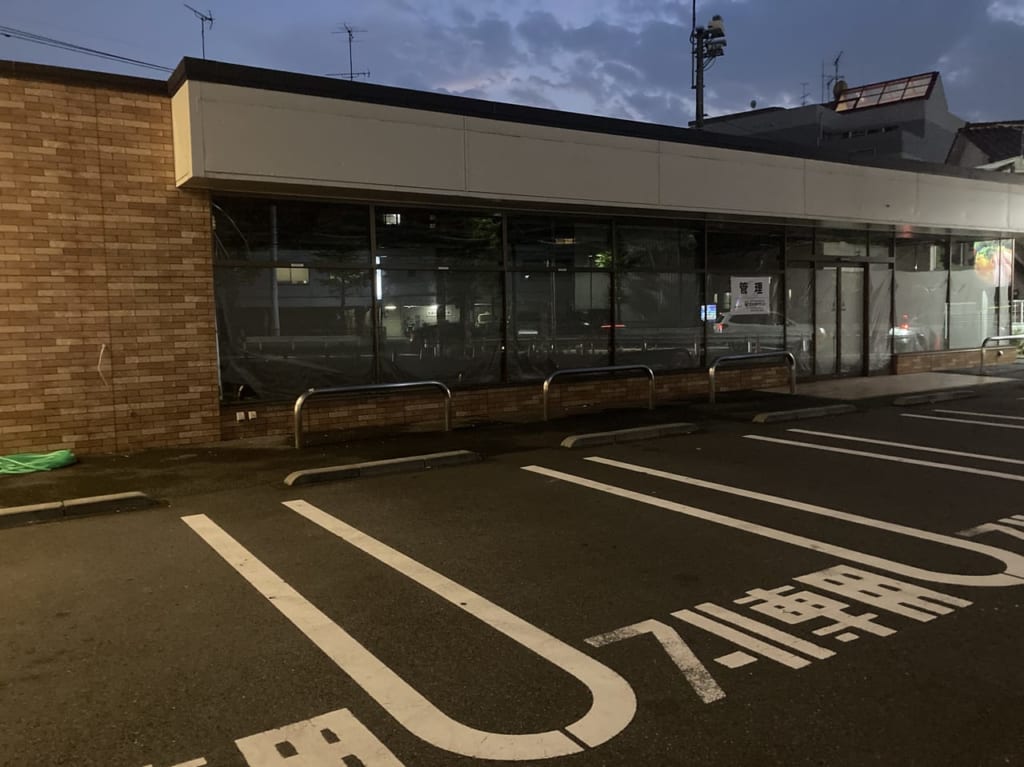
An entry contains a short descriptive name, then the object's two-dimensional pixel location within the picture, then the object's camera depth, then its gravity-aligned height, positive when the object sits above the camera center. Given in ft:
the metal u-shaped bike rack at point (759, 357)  39.10 -2.01
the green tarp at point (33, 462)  25.39 -3.99
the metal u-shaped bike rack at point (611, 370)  34.04 -1.98
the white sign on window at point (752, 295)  46.21 +1.76
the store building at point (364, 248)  27.22 +3.77
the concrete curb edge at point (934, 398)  41.04 -4.22
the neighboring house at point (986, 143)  96.02 +22.42
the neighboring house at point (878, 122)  162.91 +43.92
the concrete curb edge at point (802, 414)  35.63 -4.29
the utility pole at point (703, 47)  71.26 +26.20
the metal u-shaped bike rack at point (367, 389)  28.16 -2.19
